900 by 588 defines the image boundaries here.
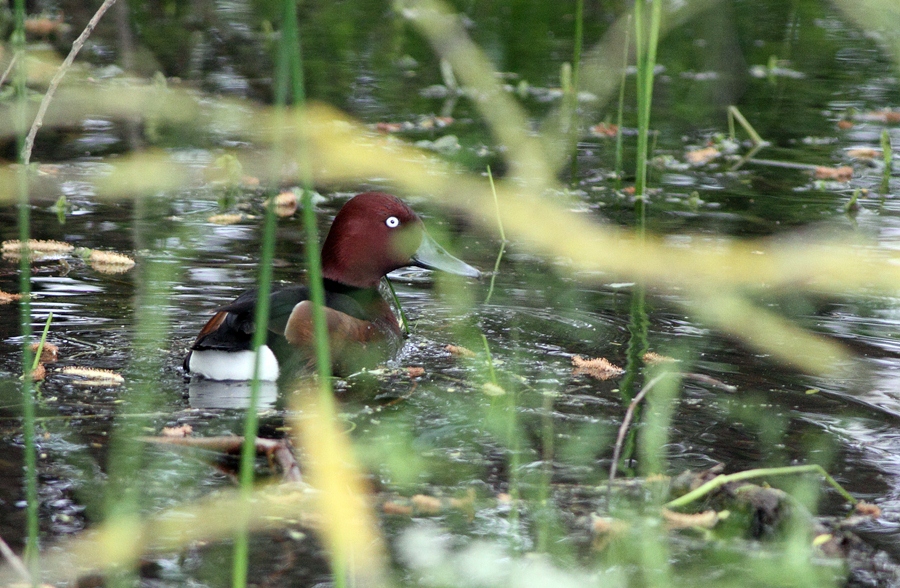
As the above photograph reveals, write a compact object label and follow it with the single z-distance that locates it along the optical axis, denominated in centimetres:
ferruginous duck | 969
